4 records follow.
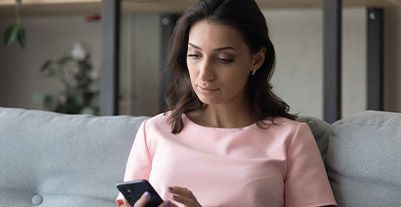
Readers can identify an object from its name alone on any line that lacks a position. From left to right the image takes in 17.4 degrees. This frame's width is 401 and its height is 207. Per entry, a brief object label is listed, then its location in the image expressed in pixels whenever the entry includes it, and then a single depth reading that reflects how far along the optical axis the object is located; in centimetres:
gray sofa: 273
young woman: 270
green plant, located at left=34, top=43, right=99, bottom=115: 407
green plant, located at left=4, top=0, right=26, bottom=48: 395
